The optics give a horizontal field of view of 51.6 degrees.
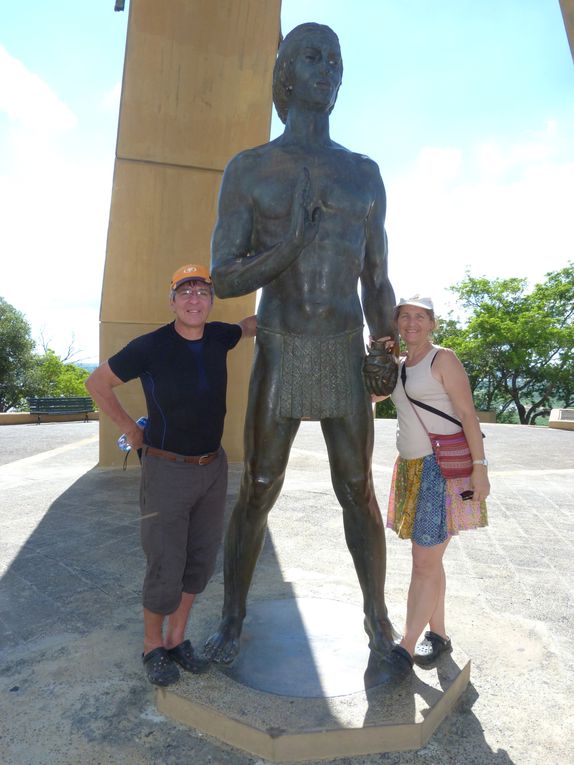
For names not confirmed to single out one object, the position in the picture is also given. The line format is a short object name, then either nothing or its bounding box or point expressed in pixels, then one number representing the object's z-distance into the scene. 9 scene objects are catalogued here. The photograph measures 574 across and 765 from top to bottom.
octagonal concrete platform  2.12
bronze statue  2.46
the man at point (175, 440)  2.46
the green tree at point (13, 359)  31.31
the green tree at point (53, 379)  32.06
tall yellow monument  7.70
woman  2.43
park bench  16.94
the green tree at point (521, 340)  26.17
